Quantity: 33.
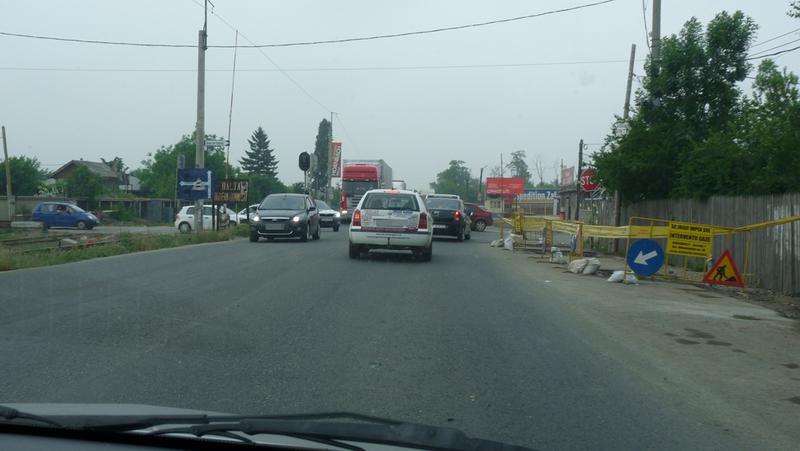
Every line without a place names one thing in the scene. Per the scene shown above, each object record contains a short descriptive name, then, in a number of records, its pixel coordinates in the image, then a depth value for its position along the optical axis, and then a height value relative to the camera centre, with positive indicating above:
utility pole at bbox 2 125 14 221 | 46.53 +0.10
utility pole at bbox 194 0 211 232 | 27.80 +3.37
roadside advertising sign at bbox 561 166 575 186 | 77.50 +4.77
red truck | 41.69 +1.79
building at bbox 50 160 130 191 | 92.81 +3.59
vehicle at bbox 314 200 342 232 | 35.72 -0.32
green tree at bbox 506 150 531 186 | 168.12 +12.06
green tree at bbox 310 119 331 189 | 105.88 +9.54
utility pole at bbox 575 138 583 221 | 34.72 +1.30
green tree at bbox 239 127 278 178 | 112.94 +7.66
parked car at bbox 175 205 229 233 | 37.69 -0.69
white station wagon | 17.19 -0.32
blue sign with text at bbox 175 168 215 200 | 27.03 +0.77
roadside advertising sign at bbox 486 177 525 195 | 101.01 +4.55
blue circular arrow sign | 14.75 -0.65
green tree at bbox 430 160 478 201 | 166.75 +8.83
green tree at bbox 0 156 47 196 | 67.56 +2.04
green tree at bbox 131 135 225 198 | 87.69 +4.89
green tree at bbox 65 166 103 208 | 60.03 +1.37
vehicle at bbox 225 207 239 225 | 41.12 -0.56
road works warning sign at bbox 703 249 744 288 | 13.30 -0.80
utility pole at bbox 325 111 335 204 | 63.91 +3.50
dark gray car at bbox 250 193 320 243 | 23.70 -0.29
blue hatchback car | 41.44 -0.85
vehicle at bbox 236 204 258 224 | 37.84 -0.49
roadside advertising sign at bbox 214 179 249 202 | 29.81 +0.68
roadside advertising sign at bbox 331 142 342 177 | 79.06 +5.56
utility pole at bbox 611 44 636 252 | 23.08 +0.77
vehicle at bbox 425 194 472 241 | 27.25 -0.02
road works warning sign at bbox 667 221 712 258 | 14.67 -0.24
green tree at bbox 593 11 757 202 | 20.77 +3.62
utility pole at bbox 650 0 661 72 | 20.72 +5.20
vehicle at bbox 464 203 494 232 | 41.14 +0.01
